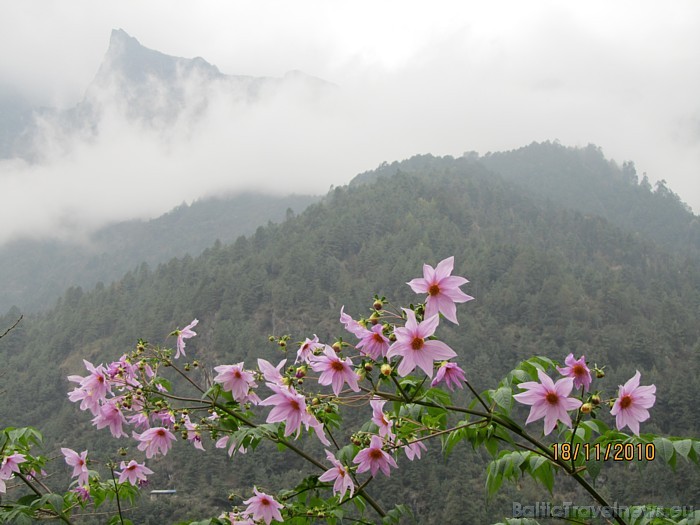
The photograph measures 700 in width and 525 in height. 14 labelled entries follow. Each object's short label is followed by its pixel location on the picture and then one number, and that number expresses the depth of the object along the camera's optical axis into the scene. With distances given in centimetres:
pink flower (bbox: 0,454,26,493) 322
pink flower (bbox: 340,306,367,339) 235
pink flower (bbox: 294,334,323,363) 263
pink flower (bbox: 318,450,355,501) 269
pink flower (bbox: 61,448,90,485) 376
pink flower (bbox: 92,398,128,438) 330
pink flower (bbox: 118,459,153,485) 384
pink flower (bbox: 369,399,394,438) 274
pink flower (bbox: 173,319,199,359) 347
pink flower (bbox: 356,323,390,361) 234
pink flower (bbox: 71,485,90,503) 373
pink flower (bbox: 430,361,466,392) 245
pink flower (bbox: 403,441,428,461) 290
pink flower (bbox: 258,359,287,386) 266
